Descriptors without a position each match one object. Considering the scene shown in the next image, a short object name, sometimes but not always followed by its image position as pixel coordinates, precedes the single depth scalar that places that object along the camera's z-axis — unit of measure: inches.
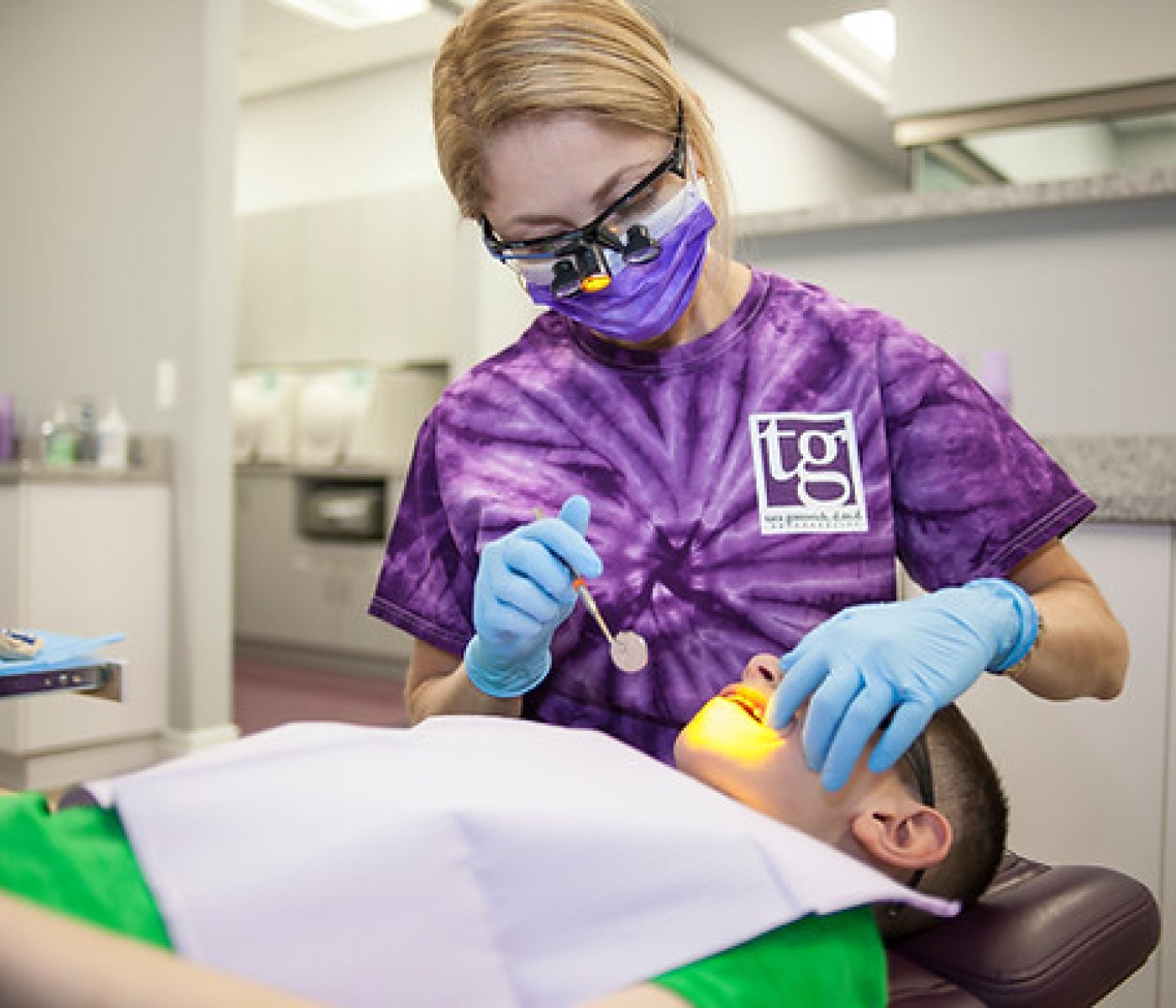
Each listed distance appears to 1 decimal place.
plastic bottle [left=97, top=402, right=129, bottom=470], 134.0
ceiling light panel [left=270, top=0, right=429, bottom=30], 193.9
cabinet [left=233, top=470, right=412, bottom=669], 191.6
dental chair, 32.1
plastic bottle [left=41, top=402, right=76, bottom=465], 134.6
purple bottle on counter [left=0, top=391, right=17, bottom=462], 146.3
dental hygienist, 40.3
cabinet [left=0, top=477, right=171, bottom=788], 122.6
